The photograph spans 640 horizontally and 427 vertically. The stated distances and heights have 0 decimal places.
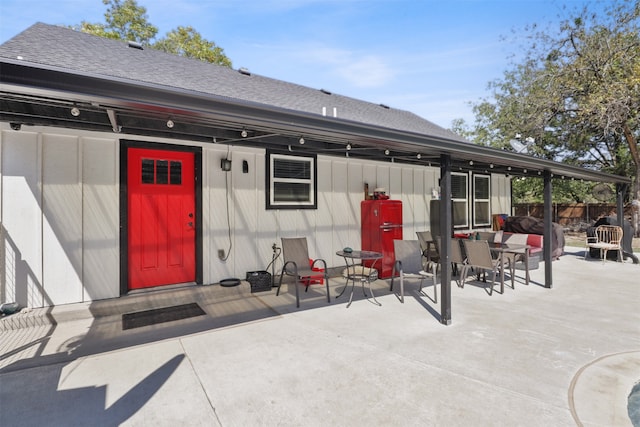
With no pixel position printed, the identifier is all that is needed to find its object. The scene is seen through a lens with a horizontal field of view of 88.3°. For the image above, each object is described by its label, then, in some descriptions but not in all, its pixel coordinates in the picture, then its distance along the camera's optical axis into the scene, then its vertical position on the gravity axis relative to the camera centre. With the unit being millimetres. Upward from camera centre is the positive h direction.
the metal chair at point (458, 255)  5641 -776
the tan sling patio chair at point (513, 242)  5749 -634
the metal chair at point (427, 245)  6324 -674
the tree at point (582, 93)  10997 +4355
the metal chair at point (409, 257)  4863 -692
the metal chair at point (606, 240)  7926 -787
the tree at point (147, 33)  16547 +9478
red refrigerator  6254 -355
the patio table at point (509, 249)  5273 -686
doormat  3818 -1268
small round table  4801 -671
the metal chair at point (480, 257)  5109 -745
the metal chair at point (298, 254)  5129 -671
